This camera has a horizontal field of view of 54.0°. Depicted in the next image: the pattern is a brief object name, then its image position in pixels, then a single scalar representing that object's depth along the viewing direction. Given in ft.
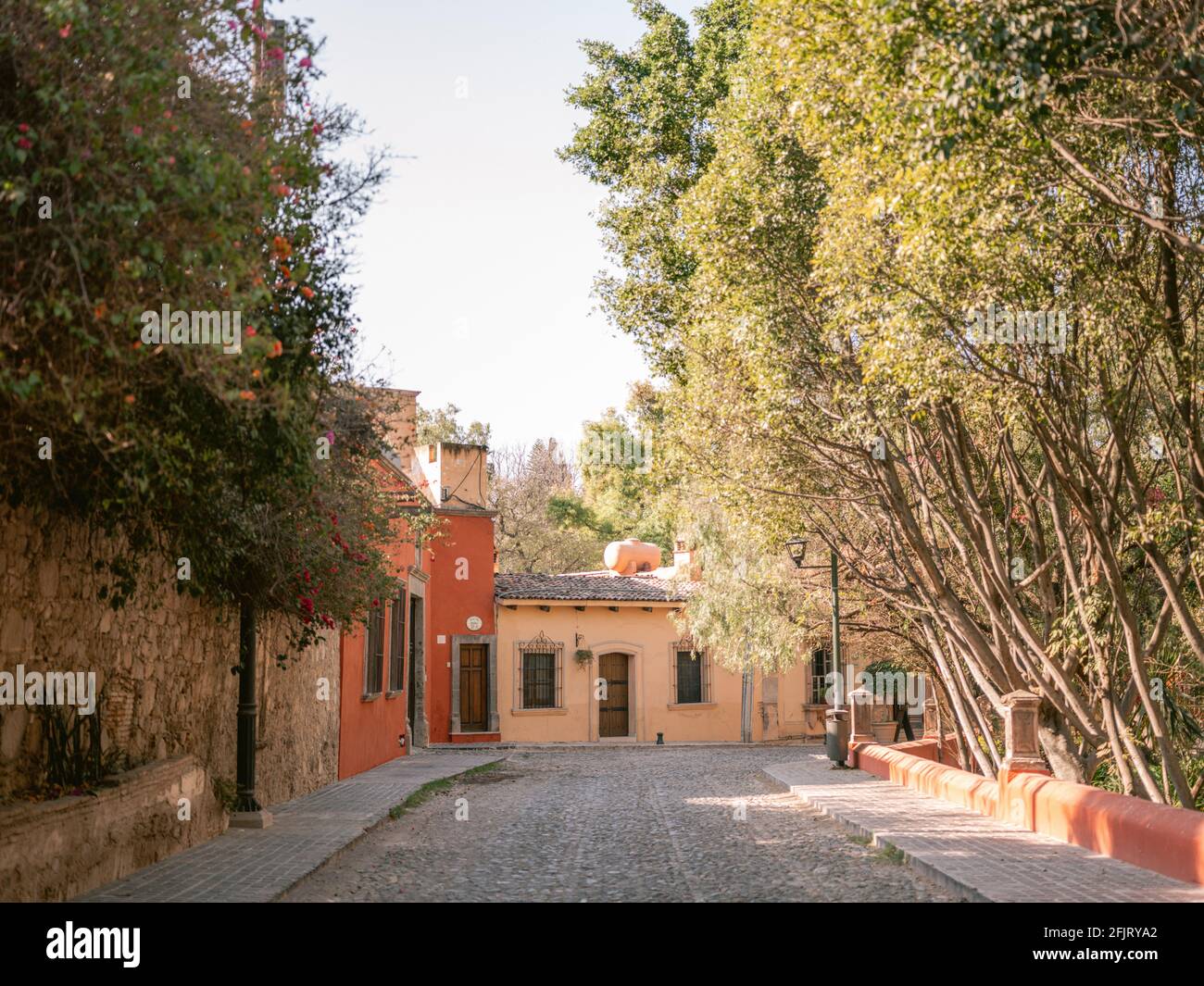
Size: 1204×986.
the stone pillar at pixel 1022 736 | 37.70
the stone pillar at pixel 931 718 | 90.84
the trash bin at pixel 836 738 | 64.49
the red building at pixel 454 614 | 83.46
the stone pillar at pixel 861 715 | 67.46
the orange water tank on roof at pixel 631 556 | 115.24
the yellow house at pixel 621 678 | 99.66
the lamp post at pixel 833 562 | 62.44
